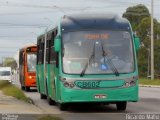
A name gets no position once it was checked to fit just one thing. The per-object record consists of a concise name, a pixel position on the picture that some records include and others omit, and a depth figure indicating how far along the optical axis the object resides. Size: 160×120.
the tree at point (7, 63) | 185.19
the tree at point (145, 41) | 87.84
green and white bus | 21.80
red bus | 42.91
